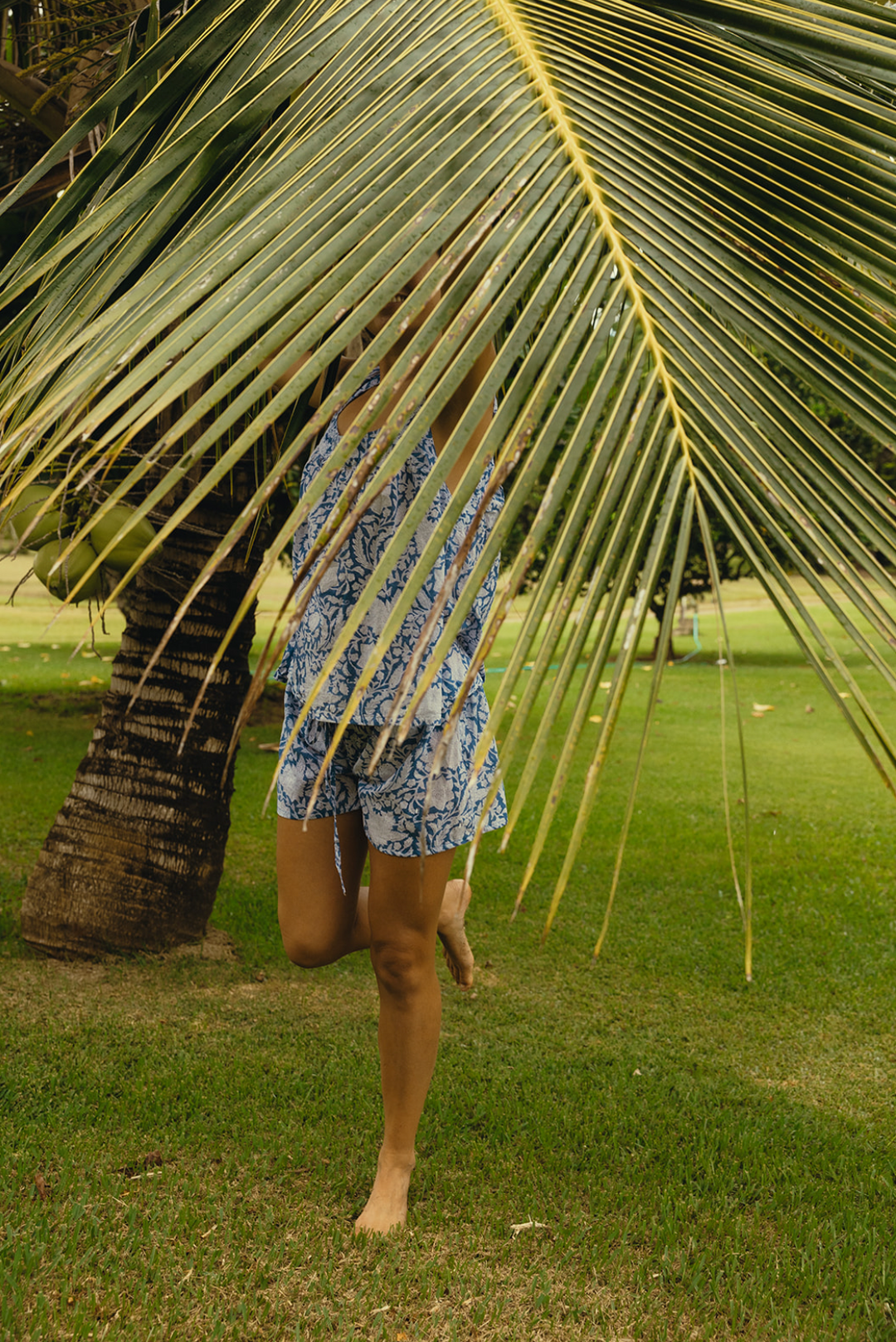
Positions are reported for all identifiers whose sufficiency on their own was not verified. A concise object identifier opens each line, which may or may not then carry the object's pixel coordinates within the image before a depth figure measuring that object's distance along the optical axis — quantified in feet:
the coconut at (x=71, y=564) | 9.99
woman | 7.03
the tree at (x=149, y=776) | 12.41
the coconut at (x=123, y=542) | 10.25
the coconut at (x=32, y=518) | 10.30
